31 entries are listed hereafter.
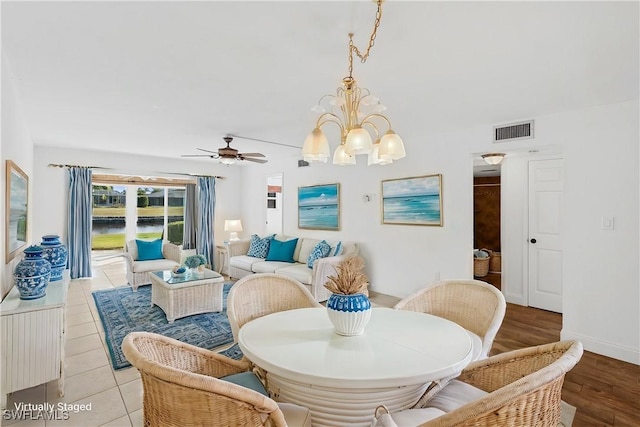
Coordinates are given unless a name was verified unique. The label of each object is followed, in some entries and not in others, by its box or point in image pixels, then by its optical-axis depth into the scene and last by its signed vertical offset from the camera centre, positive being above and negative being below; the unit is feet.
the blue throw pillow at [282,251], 17.15 -1.95
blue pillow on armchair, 17.34 -1.96
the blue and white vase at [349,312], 4.88 -1.51
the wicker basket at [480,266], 18.70 -2.96
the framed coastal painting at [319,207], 17.50 +0.52
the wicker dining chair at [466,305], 6.02 -1.88
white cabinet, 6.68 -2.85
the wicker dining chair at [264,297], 6.34 -1.76
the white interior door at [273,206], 22.27 +0.66
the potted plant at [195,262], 13.22 -2.00
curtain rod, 17.03 +2.72
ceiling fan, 13.24 +2.60
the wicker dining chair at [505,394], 2.97 -1.98
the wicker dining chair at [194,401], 3.31 -2.03
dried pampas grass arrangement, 5.06 -1.07
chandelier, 5.29 +1.30
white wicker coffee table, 11.89 -3.12
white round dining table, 3.84 -1.93
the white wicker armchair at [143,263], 15.99 -2.60
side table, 19.98 -2.87
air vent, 10.94 +3.07
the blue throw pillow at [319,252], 15.25 -1.78
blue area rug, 10.05 -4.03
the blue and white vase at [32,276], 7.35 -1.47
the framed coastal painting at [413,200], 13.50 +0.73
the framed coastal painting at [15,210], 7.75 +0.10
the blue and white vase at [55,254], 9.51 -1.25
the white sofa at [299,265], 13.93 -2.54
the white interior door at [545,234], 13.30 -0.73
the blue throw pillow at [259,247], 17.99 -1.83
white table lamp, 21.72 -0.75
